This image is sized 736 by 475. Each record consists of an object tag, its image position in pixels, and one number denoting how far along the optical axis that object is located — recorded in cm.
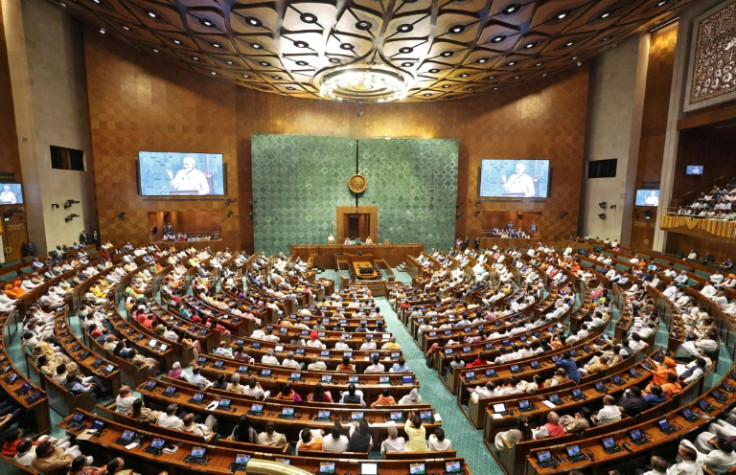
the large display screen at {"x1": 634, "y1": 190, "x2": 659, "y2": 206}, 1892
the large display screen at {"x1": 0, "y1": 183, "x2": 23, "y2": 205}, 1407
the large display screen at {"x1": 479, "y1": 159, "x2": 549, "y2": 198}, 2355
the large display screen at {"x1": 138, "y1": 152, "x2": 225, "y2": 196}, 2002
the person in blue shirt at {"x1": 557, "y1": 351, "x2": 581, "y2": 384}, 669
